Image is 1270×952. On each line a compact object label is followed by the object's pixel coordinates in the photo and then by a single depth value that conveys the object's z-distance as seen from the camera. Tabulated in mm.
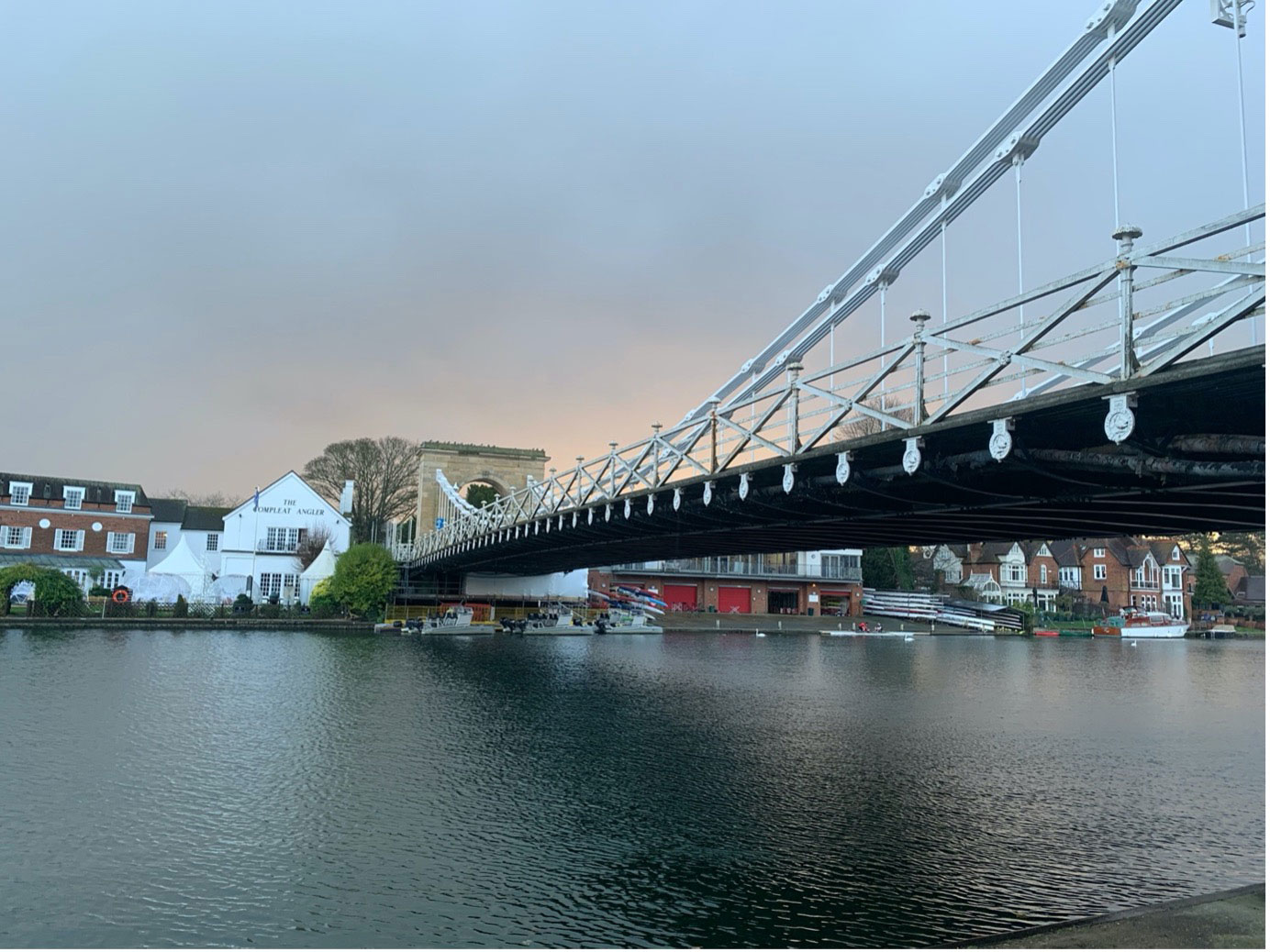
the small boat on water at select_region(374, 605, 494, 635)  53125
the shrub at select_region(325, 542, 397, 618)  53625
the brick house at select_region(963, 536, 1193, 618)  89188
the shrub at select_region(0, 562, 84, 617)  45000
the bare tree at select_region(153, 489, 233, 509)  85875
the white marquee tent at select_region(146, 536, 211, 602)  52500
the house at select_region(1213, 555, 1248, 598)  111062
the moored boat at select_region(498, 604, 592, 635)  60312
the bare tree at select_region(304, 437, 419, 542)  71750
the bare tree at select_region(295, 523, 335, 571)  60344
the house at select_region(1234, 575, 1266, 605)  106312
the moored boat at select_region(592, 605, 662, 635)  63625
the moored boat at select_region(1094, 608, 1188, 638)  79562
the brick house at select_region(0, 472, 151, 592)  55969
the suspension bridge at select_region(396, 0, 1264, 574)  9648
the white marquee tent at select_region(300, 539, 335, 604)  57531
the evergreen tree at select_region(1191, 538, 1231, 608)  96250
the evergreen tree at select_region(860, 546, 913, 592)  85625
